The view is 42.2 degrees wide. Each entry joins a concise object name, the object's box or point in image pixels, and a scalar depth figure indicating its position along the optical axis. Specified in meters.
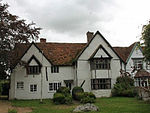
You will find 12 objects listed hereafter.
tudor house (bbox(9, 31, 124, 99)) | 34.03
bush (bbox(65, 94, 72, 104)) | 25.86
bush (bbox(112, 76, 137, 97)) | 31.28
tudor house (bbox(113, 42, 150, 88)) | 35.72
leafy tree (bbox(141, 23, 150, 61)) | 17.34
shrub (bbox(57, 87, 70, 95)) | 29.13
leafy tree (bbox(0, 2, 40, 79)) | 28.14
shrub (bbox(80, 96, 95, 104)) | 25.78
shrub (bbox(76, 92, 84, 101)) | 28.39
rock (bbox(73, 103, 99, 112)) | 18.79
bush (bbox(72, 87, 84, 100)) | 31.46
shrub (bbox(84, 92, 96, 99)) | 27.52
